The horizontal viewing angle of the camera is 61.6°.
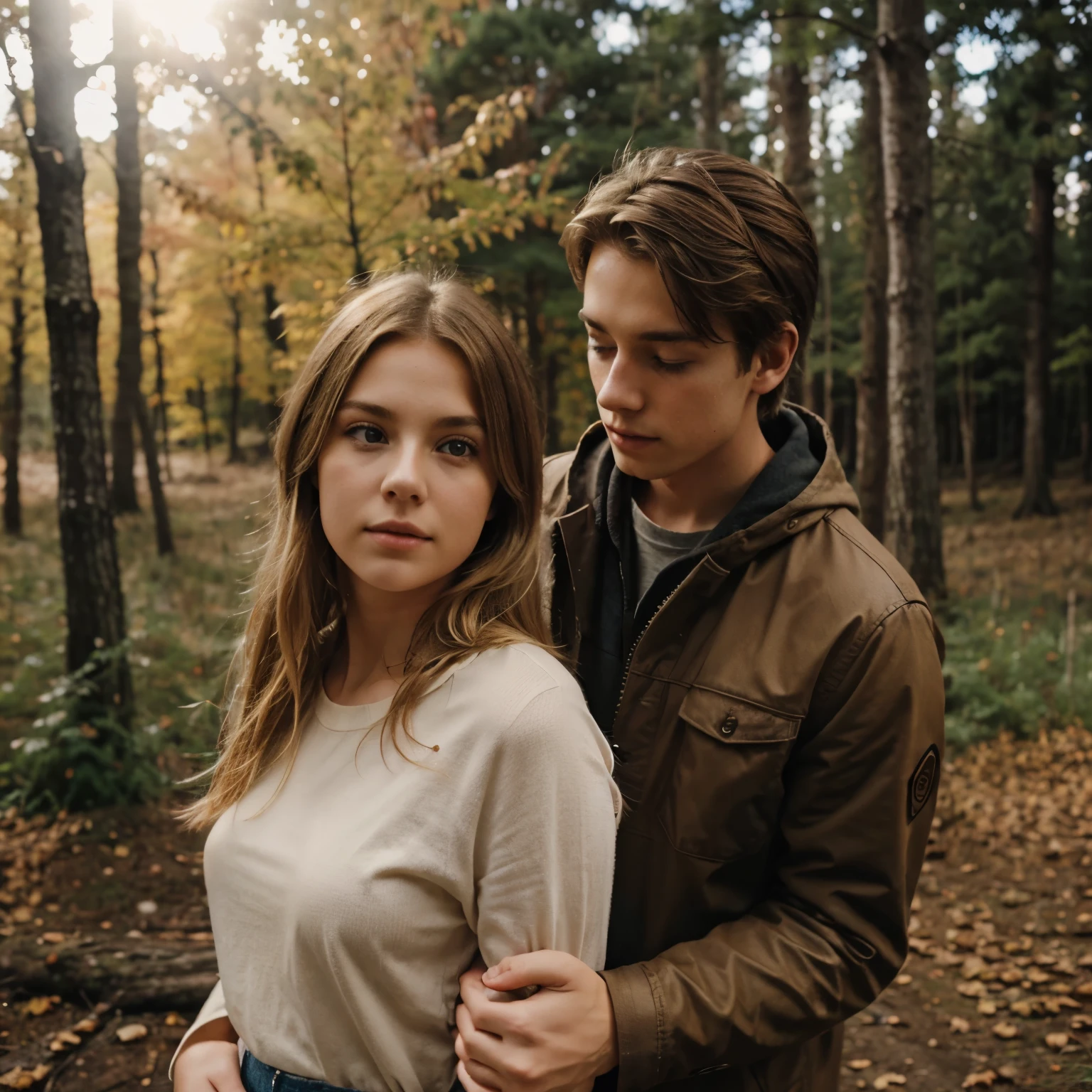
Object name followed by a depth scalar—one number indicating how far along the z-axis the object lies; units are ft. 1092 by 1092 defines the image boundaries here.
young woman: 4.98
